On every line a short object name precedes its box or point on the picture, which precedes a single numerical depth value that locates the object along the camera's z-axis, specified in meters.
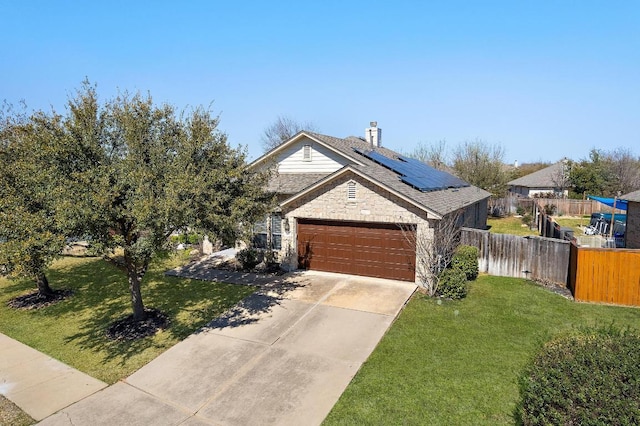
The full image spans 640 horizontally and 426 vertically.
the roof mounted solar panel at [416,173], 15.76
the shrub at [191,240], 19.11
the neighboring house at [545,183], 44.67
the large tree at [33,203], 7.38
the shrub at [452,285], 12.02
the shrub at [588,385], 4.11
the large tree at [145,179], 7.92
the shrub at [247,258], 15.73
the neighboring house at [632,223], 19.28
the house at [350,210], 13.57
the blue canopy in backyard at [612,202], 22.78
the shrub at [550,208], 34.50
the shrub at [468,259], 13.69
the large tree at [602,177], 37.31
